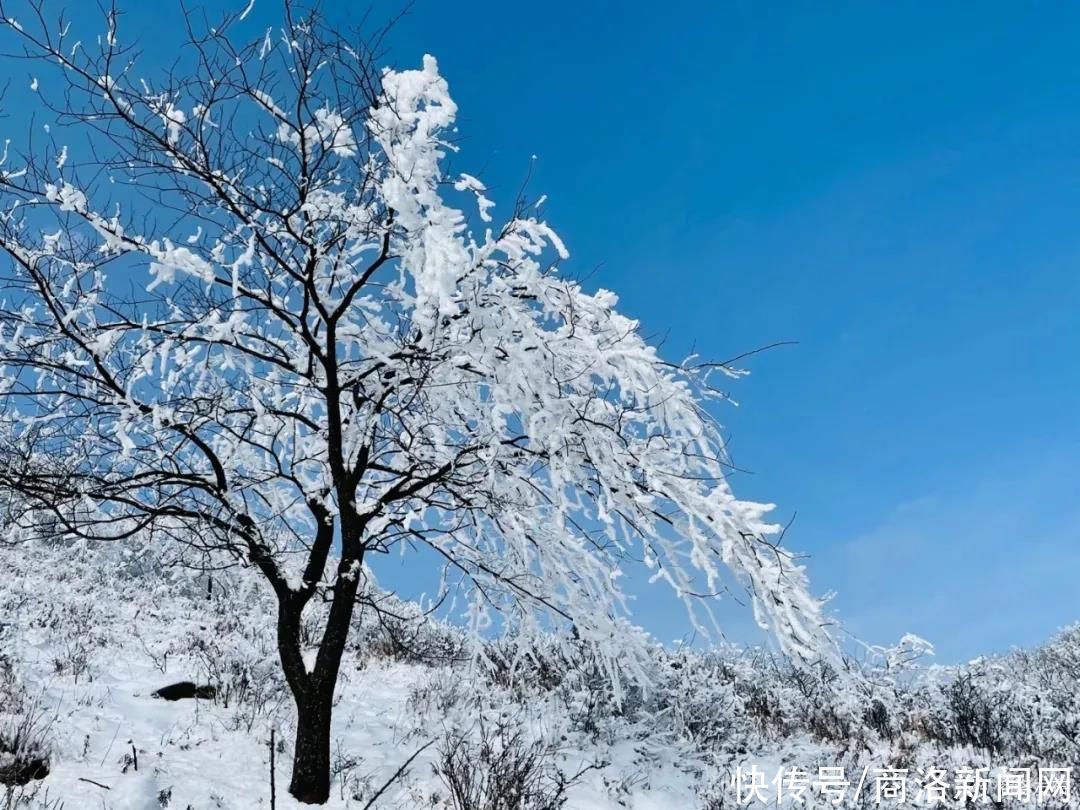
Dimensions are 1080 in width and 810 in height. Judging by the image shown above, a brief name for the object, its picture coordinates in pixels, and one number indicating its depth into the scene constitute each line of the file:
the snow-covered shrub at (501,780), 4.93
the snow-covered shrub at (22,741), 5.02
